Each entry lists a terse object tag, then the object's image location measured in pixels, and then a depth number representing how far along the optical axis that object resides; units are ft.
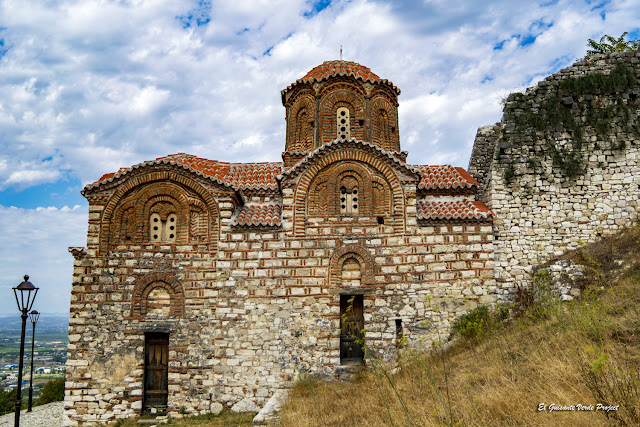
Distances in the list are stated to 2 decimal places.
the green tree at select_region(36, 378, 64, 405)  55.72
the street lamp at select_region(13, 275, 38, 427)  31.70
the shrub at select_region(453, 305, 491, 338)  33.55
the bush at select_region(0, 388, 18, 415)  60.09
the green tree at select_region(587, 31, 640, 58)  58.85
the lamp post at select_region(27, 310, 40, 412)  45.80
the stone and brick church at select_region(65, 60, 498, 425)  34.71
